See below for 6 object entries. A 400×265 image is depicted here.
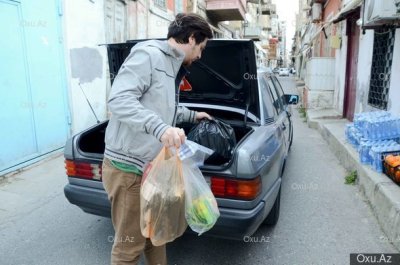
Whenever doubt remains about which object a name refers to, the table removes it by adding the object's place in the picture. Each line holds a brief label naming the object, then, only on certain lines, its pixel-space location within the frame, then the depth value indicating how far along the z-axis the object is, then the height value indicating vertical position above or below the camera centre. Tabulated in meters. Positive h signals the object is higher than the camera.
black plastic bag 2.53 -0.57
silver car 2.41 -0.70
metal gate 4.79 -0.32
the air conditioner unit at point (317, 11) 15.31 +2.17
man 1.73 -0.28
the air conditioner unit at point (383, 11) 4.38 +0.63
